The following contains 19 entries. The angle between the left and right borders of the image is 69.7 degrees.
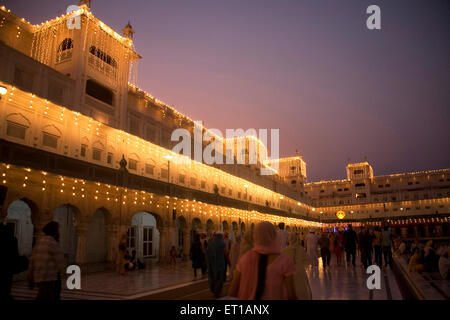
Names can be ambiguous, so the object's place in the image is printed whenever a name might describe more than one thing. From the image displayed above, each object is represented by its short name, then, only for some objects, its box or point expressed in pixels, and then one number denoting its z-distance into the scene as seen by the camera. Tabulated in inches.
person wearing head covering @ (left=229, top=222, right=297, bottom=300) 130.3
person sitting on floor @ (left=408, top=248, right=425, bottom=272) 550.9
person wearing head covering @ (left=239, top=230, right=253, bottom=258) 353.4
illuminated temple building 620.1
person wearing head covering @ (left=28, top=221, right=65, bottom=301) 227.3
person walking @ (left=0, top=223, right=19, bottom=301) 225.3
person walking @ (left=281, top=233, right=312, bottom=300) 234.4
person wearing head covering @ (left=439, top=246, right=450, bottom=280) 457.7
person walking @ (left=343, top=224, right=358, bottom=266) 639.0
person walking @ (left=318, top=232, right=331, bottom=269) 632.7
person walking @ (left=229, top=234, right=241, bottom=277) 551.0
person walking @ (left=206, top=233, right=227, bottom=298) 382.0
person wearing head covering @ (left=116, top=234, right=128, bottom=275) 609.3
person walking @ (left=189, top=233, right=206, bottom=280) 561.3
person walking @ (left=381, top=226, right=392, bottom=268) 594.2
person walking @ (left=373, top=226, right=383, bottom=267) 609.9
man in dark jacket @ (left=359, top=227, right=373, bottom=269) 583.2
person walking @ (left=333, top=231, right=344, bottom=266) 688.4
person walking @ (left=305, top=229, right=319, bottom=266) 622.3
